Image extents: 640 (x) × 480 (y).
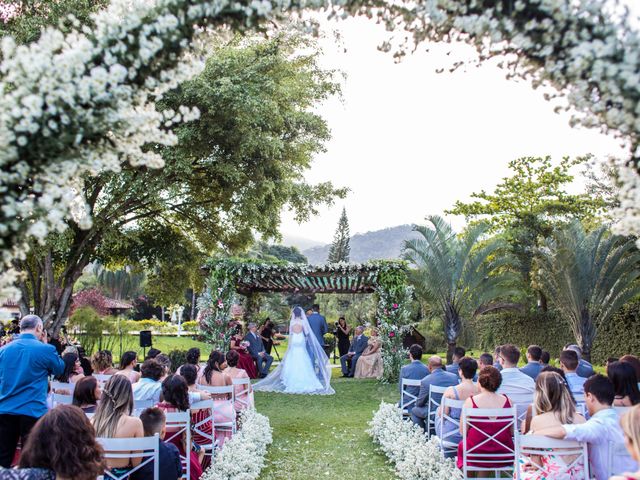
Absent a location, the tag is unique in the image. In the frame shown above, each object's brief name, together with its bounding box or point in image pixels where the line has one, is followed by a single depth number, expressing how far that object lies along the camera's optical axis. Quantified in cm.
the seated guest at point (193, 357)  769
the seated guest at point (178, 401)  544
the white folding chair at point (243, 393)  828
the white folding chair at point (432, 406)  722
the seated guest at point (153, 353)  821
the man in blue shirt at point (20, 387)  540
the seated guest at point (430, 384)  747
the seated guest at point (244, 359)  1545
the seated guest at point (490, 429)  550
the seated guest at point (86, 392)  509
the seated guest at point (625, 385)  513
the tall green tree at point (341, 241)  6330
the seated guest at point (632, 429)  269
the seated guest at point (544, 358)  849
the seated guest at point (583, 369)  780
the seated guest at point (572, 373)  689
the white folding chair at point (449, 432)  600
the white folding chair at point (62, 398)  649
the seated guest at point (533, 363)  746
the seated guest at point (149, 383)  617
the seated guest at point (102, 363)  744
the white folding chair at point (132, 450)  410
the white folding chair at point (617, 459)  423
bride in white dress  1419
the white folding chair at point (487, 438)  537
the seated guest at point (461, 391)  628
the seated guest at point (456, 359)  838
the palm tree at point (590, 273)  1479
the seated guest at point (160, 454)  437
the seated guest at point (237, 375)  842
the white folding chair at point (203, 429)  599
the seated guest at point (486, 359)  801
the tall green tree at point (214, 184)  1437
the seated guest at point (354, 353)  1714
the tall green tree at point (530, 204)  2194
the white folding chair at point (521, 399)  652
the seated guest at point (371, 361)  1680
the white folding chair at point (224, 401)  707
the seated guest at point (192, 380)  614
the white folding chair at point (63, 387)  690
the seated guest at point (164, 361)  702
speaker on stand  1845
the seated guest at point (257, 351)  1630
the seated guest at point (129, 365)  718
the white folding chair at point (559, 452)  433
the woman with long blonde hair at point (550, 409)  454
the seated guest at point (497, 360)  825
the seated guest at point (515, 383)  659
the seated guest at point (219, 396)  722
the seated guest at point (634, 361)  704
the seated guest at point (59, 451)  294
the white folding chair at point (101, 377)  711
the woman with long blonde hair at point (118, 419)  430
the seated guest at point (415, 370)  843
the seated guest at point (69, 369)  749
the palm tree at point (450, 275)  1680
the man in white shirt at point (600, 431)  425
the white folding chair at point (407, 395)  843
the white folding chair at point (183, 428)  519
